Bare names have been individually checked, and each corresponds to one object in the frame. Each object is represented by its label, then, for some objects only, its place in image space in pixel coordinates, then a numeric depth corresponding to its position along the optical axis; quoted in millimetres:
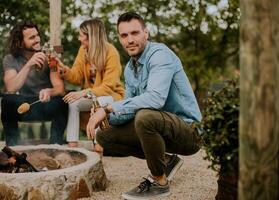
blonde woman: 4805
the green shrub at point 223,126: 2832
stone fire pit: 3268
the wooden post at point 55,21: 5426
